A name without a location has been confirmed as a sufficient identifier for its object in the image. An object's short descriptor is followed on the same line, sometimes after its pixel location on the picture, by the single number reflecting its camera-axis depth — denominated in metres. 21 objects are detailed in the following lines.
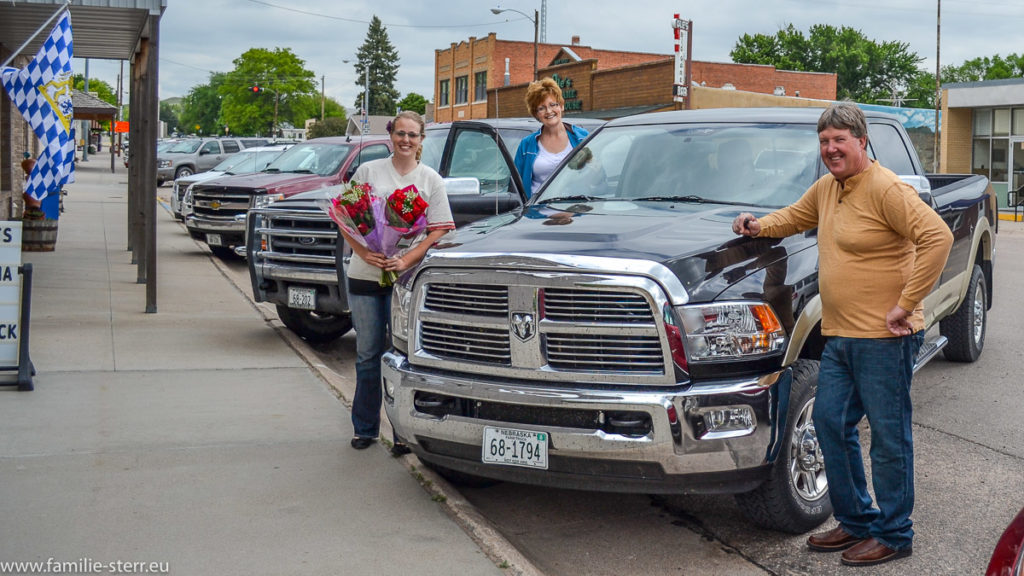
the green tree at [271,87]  110.31
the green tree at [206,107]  163.62
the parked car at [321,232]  9.23
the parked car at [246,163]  19.64
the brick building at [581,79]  44.12
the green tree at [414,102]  108.30
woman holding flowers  5.97
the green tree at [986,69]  110.12
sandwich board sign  7.51
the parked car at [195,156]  39.81
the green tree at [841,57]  96.06
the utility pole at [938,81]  40.97
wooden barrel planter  16.11
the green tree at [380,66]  117.62
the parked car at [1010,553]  2.72
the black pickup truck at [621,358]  4.33
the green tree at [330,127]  72.32
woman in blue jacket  7.77
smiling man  4.25
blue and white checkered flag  11.27
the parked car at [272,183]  14.58
